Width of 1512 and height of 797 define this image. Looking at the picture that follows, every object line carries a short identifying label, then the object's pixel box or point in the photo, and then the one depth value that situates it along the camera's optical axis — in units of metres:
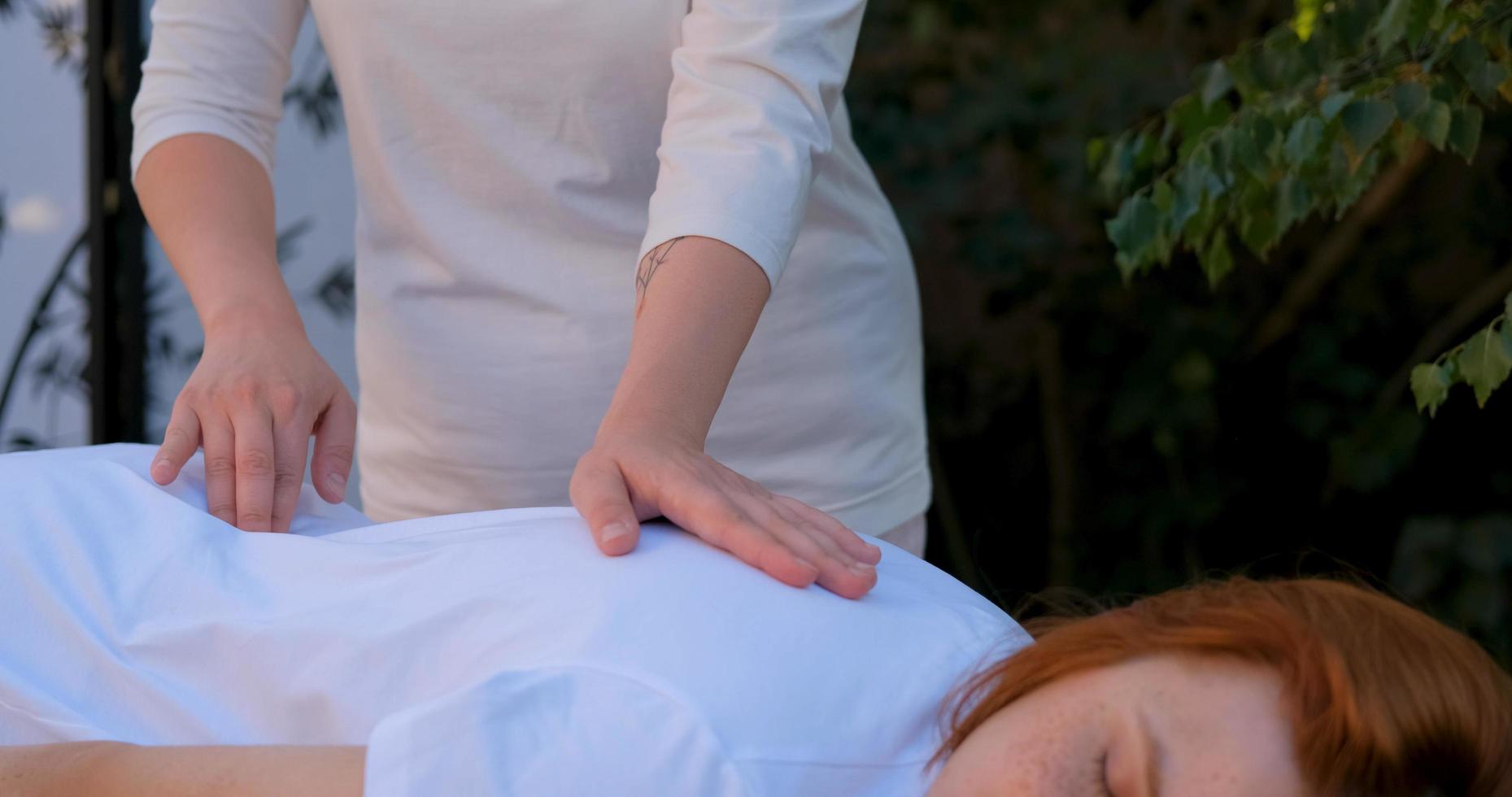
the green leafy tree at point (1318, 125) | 1.15
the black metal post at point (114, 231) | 2.56
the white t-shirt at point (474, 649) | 0.79
